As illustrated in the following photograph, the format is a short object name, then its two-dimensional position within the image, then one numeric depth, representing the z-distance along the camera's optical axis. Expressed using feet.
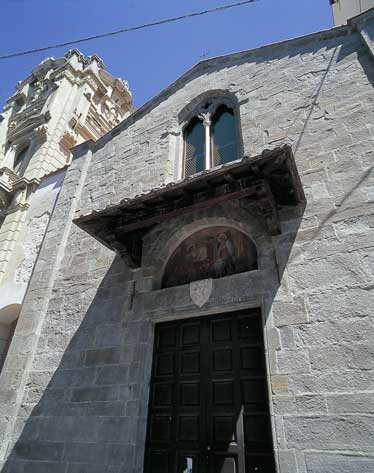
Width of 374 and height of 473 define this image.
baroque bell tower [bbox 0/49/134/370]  25.17
